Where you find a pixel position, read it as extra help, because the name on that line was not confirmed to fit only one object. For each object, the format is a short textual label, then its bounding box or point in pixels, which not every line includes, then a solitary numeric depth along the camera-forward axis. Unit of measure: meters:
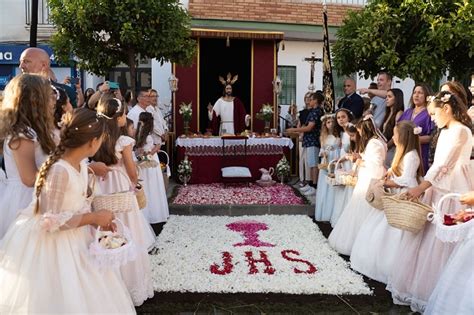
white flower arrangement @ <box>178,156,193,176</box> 10.95
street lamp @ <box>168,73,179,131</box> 12.52
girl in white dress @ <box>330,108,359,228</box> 6.83
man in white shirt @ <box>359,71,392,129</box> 7.75
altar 11.20
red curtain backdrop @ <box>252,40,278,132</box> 13.95
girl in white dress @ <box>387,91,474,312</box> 4.31
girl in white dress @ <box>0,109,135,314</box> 3.06
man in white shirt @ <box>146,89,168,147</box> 8.81
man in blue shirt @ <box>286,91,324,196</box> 9.78
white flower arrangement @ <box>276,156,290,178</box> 11.21
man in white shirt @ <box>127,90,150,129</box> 8.04
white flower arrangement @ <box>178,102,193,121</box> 12.27
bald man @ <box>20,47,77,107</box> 4.88
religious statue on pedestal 13.54
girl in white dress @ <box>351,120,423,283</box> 5.07
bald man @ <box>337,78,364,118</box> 8.33
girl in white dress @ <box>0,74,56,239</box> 3.33
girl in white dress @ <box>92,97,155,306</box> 4.54
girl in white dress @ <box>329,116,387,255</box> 5.92
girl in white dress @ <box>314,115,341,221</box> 7.80
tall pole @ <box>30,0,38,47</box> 7.84
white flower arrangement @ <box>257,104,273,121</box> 12.88
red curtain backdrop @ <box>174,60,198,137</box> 13.47
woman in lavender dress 6.33
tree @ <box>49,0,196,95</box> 8.82
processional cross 13.04
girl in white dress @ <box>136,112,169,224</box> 7.52
